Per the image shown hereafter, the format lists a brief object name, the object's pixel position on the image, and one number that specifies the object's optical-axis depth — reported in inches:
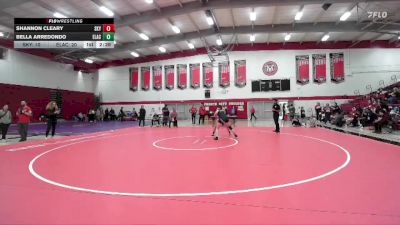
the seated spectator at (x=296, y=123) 729.3
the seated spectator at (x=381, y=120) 469.1
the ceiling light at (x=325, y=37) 944.6
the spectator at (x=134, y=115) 1229.1
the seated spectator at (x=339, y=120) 663.8
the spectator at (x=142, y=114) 787.3
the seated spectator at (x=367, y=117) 545.7
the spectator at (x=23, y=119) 430.0
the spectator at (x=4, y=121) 461.1
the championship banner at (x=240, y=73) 1125.1
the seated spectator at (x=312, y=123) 695.7
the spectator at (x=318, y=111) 905.5
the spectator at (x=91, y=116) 1131.3
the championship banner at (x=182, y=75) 1192.8
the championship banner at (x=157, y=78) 1226.6
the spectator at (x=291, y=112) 928.4
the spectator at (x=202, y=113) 873.3
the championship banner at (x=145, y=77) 1248.2
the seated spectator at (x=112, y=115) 1259.8
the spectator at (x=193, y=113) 912.2
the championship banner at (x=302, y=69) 1067.9
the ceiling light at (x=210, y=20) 743.1
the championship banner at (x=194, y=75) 1173.7
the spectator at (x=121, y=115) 1224.6
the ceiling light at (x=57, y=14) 673.0
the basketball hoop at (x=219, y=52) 993.5
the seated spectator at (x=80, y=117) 1188.5
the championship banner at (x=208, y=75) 1160.2
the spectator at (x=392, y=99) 634.2
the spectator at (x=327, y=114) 770.2
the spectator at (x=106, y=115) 1258.6
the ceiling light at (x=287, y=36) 956.0
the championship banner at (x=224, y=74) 1141.7
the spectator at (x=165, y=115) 779.3
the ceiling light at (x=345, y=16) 727.1
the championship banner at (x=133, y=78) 1268.5
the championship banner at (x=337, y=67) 1042.7
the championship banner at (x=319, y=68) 1054.4
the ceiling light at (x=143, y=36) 913.0
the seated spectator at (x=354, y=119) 636.1
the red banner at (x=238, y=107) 1128.8
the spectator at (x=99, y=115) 1242.6
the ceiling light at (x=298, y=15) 736.4
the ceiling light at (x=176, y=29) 845.2
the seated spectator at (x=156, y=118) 846.1
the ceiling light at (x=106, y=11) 662.5
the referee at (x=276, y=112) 526.9
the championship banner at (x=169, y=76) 1208.2
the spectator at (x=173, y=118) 764.6
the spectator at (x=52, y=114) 456.4
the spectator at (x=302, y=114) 986.1
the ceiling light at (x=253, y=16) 745.1
